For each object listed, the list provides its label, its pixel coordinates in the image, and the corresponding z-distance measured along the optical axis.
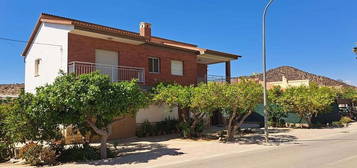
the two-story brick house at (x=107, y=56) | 15.47
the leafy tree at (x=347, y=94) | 31.36
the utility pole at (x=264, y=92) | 14.59
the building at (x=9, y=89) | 26.19
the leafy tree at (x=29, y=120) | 10.13
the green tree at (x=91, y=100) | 10.09
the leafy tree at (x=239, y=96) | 14.38
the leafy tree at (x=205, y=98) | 14.54
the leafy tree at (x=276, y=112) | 23.86
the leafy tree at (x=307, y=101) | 21.38
